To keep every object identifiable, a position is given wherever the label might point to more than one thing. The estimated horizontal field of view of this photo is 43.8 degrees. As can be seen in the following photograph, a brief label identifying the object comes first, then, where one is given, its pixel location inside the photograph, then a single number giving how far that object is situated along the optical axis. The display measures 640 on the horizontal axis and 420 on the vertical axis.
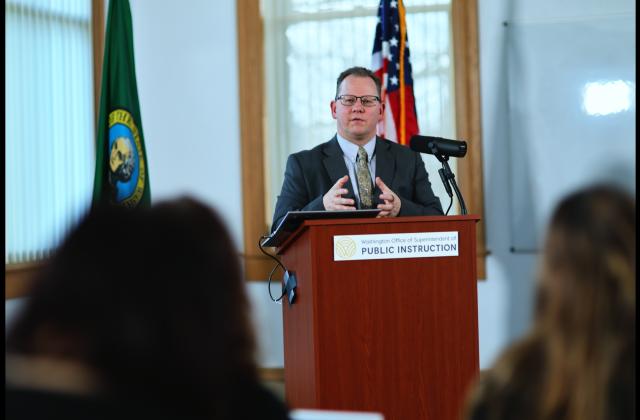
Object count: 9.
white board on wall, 5.78
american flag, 5.49
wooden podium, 3.12
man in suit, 4.09
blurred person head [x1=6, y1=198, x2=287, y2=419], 1.04
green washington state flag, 5.25
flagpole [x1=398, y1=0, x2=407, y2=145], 5.48
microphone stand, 3.45
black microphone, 3.48
